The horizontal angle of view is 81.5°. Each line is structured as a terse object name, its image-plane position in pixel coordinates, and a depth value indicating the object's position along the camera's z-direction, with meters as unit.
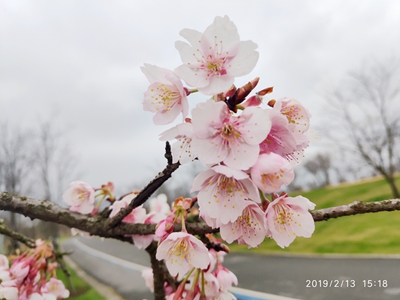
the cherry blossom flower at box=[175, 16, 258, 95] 0.10
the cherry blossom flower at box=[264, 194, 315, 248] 0.10
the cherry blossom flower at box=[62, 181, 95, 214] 0.18
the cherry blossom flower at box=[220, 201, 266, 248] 0.10
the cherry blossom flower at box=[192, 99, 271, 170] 0.09
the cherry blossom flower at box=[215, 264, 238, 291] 0.17
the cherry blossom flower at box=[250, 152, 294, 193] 0.09
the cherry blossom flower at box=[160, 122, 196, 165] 0.09
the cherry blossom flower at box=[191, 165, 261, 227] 0.10
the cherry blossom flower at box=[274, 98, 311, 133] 0.10
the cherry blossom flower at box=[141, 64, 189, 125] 0.11
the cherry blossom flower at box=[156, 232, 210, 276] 0.11
